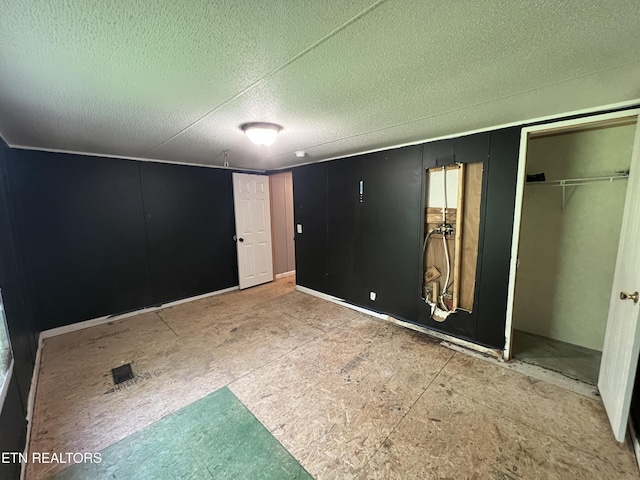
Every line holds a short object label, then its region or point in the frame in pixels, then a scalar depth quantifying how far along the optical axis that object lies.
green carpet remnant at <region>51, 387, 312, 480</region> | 1.48
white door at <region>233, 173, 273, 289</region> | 4.64
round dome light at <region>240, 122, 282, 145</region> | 2.13
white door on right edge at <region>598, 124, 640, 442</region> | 1.53
